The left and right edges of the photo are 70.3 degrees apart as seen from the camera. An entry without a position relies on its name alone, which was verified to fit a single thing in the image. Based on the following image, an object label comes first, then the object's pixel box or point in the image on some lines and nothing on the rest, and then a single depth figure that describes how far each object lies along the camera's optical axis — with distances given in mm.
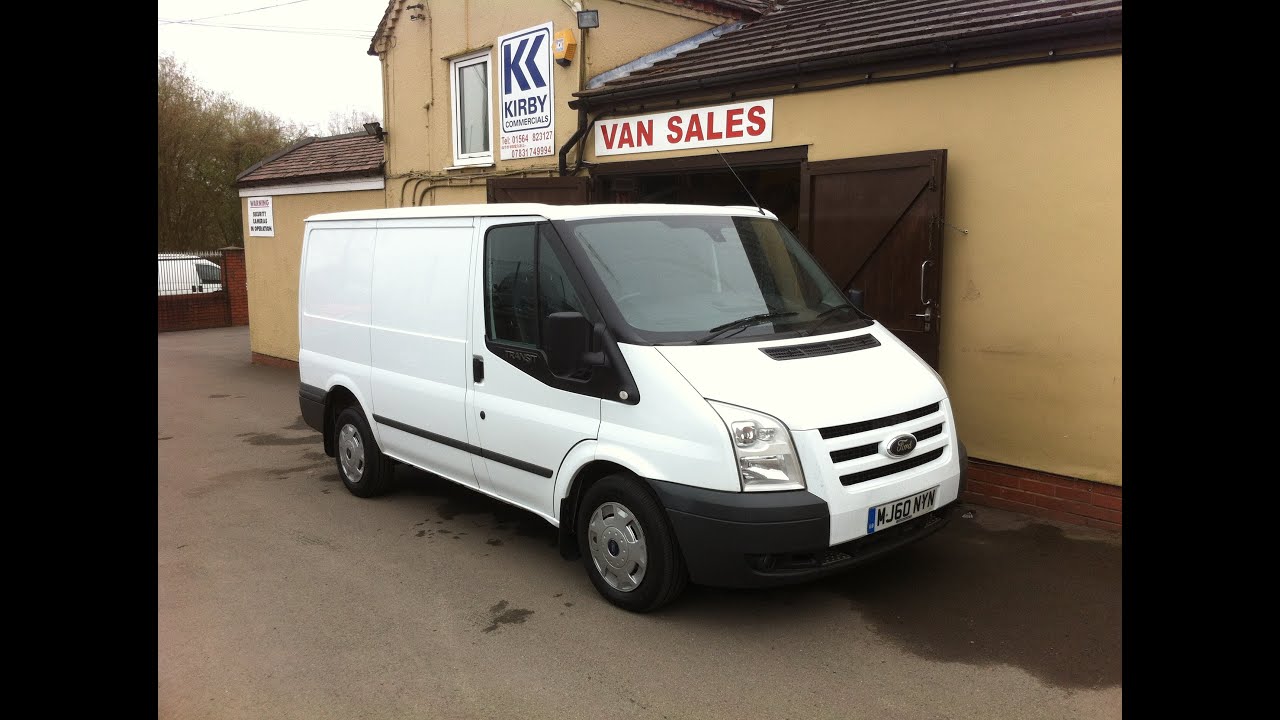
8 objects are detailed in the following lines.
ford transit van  4105
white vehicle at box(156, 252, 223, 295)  20688
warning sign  14141
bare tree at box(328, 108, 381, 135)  38219
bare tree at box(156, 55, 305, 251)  27047
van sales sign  7711
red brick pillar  20844
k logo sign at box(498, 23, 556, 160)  9867
